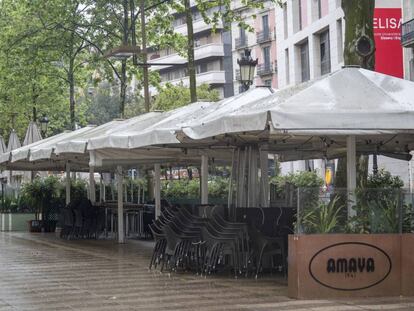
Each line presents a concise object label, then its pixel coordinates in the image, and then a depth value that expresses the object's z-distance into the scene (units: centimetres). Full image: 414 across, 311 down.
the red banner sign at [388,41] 3634
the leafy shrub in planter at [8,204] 2889
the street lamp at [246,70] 1920
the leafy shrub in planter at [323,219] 1011
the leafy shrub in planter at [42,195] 2664
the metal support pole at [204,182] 1600
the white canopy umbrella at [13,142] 3148
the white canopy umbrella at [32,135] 3003
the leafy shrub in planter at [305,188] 1017
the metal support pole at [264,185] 1415
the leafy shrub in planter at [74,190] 2713
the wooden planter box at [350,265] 996
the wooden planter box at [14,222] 2806
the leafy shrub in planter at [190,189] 2737
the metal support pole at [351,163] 1104
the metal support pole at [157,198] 1900
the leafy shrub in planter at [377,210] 1025
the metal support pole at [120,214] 2029
